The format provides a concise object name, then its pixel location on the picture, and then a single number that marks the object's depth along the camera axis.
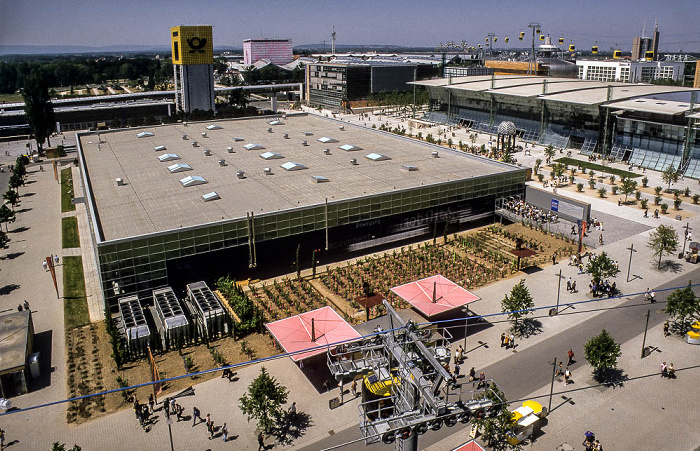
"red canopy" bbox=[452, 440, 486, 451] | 20.02
